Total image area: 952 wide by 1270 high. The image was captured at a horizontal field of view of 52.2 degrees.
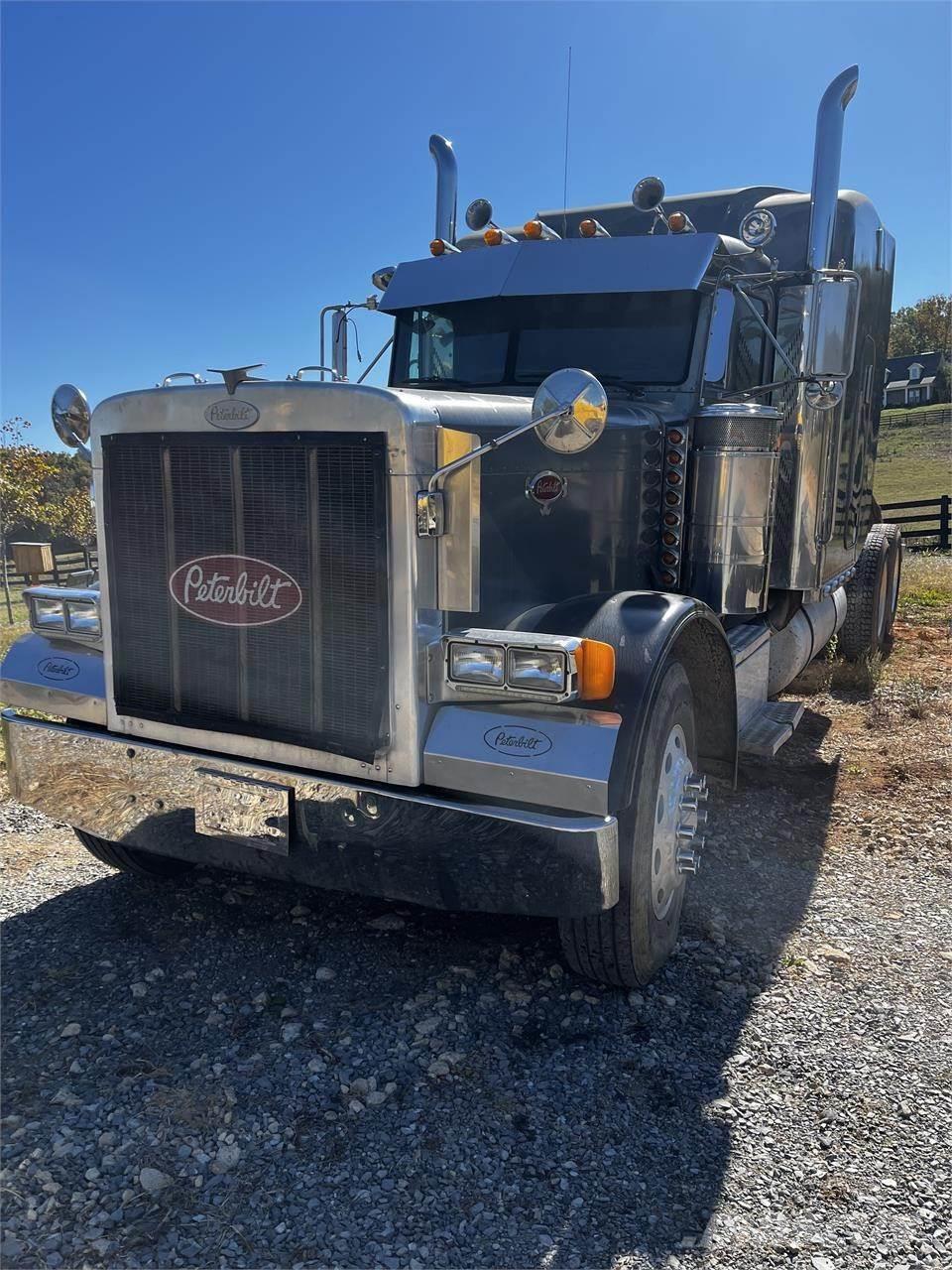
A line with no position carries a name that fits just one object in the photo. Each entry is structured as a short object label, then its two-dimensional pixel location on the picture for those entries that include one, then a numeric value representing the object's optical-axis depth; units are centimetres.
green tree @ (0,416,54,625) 2173
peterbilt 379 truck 283
